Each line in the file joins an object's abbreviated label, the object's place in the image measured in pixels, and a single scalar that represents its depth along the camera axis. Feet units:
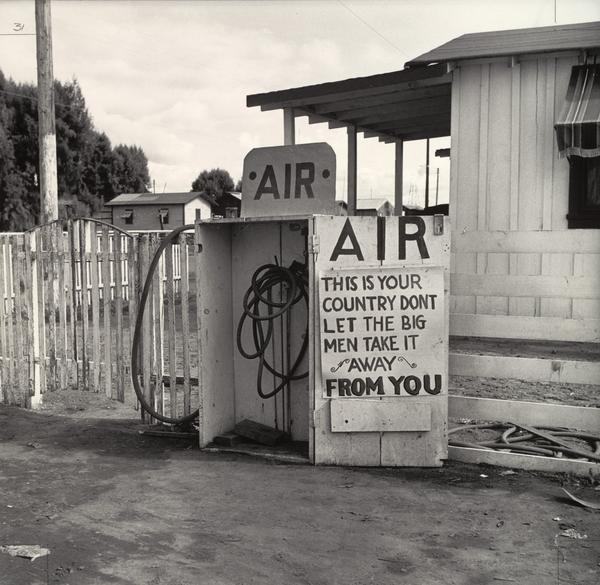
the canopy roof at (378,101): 28.43
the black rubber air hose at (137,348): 19.76
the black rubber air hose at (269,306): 18.66
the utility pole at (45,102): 45.50
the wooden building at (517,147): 24.27
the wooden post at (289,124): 34.35
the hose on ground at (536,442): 17.47
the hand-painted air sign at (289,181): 17.61
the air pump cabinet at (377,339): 17.07
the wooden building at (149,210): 196.44
